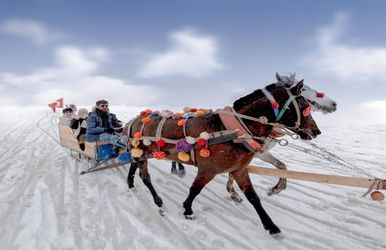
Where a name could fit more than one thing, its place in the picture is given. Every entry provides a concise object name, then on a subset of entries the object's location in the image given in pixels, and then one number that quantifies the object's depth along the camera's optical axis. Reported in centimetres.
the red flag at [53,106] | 2882
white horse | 375
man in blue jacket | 696
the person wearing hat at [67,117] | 961
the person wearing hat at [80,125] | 780
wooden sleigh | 685
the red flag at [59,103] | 2938
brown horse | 379
